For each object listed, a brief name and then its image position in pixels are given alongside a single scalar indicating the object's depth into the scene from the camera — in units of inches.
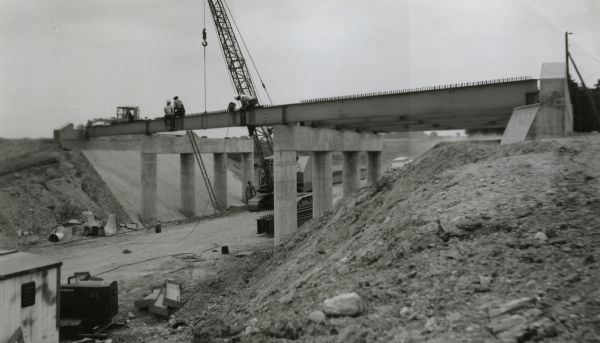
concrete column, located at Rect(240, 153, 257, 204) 1708.9
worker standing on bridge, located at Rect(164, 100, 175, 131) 1088.2
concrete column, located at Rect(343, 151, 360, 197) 1084.5
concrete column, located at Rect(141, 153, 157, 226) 1247.5
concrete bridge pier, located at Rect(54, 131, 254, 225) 1249.4
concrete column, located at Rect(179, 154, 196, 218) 1400.1
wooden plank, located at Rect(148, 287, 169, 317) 460.8
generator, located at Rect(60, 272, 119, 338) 428.8
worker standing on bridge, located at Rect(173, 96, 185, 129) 1069.1
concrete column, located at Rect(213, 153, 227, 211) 1567.4
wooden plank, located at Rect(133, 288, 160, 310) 476.1
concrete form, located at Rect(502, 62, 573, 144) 470.6
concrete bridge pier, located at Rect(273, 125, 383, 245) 815.1
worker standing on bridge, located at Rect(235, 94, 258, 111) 907.2
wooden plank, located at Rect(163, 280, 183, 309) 472.4
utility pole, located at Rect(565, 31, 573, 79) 778.8
